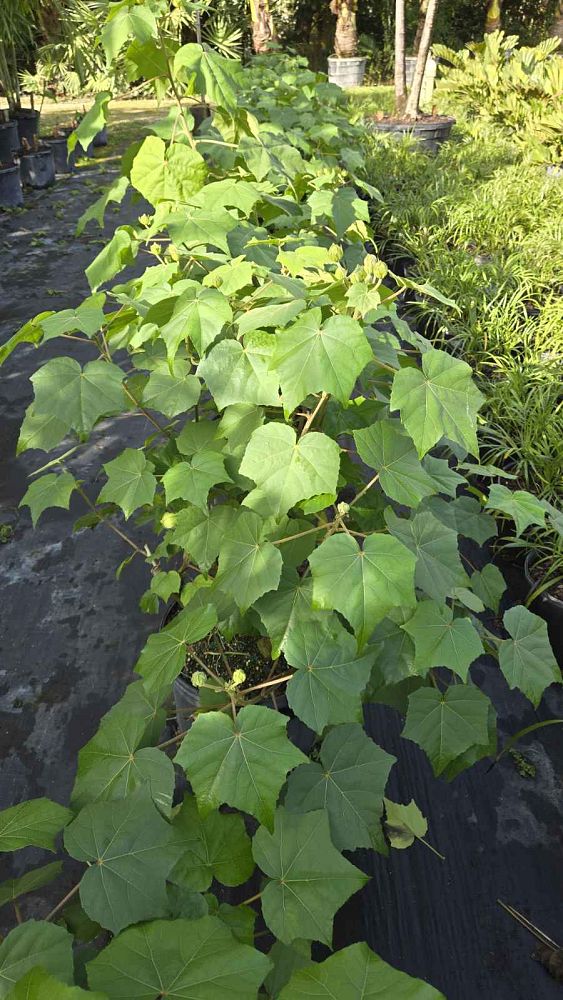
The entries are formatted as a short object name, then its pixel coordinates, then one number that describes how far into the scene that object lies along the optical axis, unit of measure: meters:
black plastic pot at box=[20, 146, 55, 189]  6.12
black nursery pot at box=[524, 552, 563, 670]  1.83
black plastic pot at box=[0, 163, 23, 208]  5.53
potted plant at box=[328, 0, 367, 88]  10.38
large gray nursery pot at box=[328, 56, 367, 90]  11.11
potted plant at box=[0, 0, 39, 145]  5.21
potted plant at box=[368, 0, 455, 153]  6.06
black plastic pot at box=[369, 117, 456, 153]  6.14
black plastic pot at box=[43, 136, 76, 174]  6.84
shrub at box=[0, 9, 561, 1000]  0.82
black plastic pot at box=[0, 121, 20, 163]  5.83
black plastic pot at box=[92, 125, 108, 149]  7.95
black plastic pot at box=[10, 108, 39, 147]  6.49
